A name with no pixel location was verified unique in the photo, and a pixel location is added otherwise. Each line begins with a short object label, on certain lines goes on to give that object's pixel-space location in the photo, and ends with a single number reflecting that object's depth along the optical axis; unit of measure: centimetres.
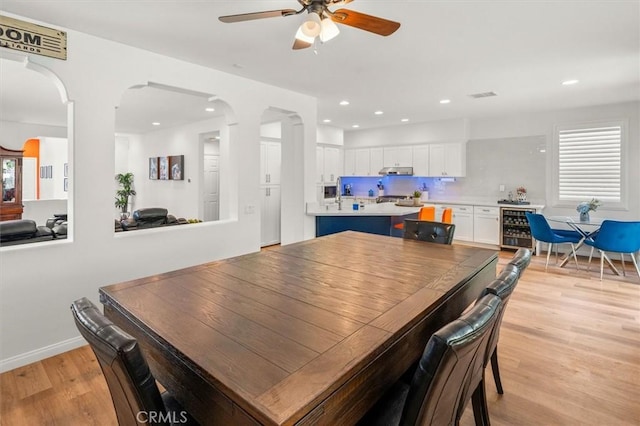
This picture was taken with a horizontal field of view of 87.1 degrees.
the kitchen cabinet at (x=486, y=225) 635
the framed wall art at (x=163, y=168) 769
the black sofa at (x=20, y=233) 272
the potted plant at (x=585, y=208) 509
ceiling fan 186
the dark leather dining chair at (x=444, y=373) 92
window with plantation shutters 559
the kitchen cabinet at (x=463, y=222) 671
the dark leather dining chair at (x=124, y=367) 90
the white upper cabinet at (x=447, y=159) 690
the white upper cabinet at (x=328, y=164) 757
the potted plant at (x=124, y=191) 885
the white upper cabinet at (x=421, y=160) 725
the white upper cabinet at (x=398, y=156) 750
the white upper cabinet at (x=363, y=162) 817
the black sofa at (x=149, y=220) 405
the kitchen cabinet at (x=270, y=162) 662
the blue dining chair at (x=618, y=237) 436
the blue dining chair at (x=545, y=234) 504
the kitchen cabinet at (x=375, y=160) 794
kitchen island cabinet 493
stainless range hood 740
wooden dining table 90
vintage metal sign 238
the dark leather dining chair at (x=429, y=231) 293
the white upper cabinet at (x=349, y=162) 842
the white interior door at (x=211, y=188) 741
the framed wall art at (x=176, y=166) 735
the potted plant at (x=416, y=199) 595
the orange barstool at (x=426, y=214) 505
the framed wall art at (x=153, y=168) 809
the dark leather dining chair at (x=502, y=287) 136
